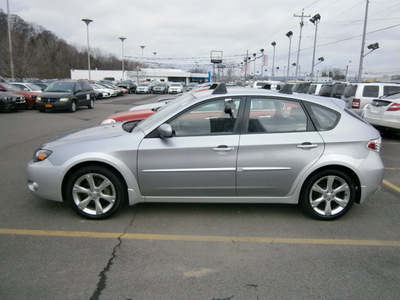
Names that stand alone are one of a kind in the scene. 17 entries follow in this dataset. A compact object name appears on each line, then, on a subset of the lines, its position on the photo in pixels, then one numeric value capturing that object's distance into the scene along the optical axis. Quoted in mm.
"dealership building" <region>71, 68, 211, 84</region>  98562
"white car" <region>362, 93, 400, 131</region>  9305
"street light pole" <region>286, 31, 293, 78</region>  47097
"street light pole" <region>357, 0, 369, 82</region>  27131
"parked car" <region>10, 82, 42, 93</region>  20358
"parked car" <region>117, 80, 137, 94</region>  45822
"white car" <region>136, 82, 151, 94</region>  44062
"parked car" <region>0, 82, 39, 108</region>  18156
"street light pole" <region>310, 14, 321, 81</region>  35991
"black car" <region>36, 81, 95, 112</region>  16875
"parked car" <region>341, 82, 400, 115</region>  11586
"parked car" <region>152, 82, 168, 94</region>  44062
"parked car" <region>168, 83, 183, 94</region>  44062
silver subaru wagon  3842
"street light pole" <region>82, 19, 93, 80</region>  37031
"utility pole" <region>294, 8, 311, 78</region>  43062
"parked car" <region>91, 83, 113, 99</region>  31378
